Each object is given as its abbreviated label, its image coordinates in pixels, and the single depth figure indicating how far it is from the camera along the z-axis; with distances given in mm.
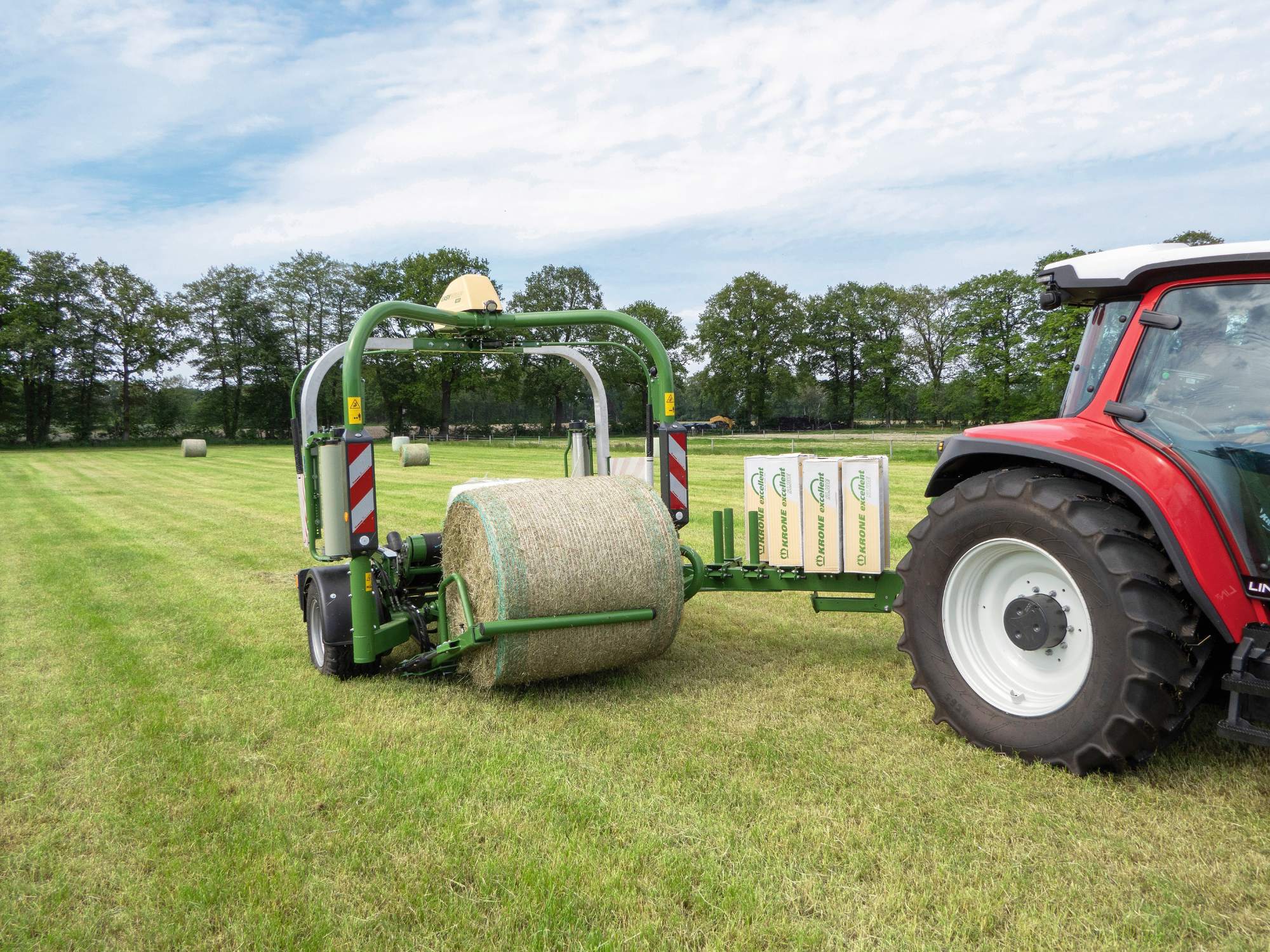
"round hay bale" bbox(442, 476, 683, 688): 4848
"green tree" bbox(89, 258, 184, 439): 62312
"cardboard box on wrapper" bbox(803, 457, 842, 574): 5469
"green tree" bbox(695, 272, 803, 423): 73062
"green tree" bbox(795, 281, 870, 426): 75438
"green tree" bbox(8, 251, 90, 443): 57250
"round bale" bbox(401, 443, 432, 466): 31219
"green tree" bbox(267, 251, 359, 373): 70812
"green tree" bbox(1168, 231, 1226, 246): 42588
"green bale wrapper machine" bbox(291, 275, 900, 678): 5266
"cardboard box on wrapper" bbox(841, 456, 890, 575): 5367
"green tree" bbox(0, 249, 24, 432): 56562
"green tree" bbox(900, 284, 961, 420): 70750
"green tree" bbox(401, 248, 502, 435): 63875
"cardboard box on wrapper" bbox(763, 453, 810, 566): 5590
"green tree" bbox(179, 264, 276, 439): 67500
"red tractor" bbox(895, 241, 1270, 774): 3496
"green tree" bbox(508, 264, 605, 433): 72875
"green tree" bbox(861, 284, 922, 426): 72625
